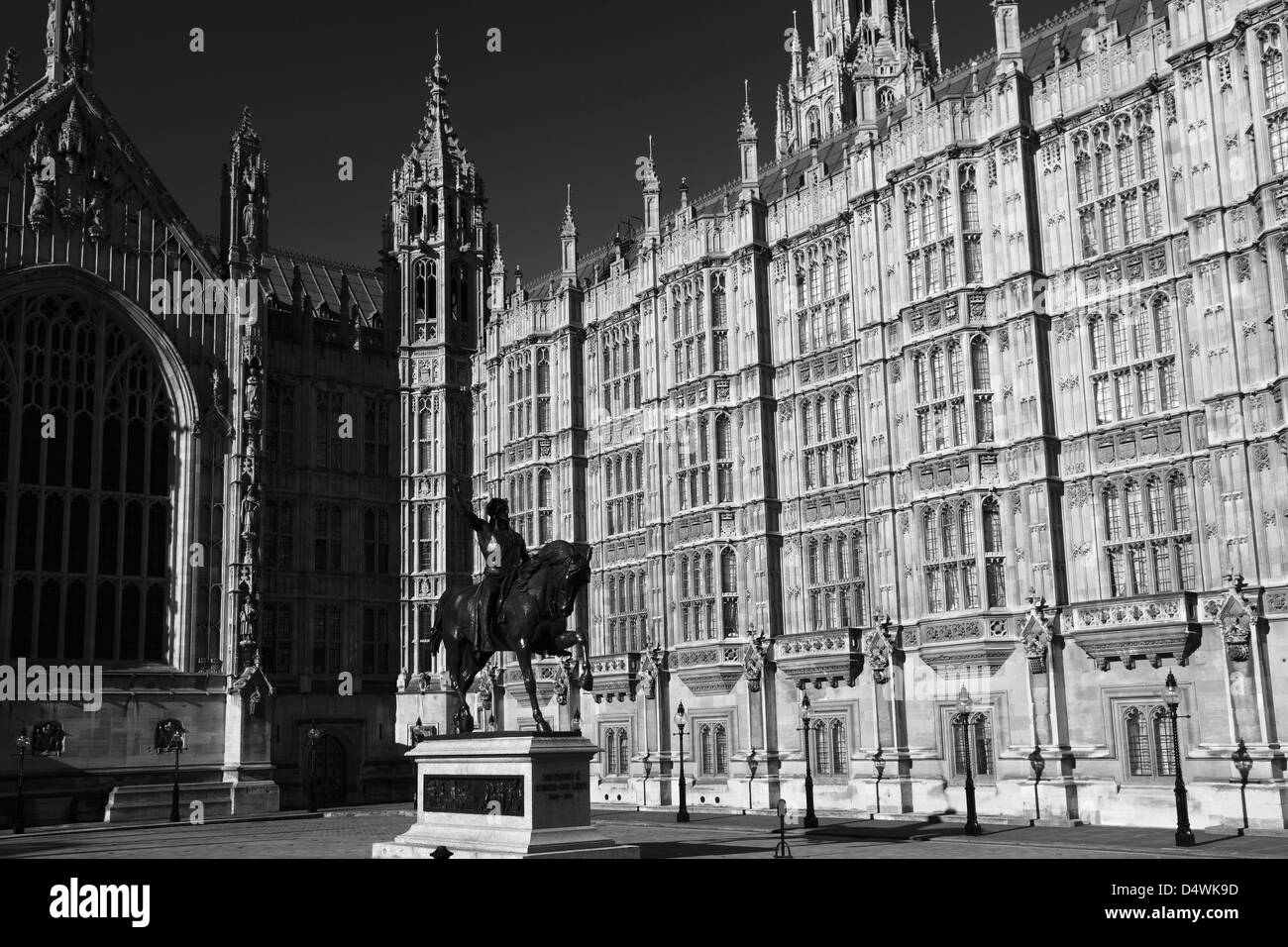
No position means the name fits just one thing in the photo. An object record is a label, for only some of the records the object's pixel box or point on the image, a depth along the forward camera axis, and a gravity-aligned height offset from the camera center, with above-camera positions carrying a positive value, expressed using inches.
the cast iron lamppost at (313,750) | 2401.6 -83.4
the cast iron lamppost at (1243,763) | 1358.3 -87.1
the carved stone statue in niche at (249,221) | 2464.3 +876.0
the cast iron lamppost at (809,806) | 1606.8 -138.6
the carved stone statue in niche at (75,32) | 2330.2 +1165.5
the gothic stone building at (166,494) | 2159.2 +363.9
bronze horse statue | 1008.2 +67.7
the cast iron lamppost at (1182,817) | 1229.1 -127.4
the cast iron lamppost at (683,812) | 1798.7 -158.8
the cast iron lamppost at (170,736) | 2178.9 -45.9
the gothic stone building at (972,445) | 1439.5 +308.7
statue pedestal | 938.1 -75.7
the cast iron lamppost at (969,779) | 1421.0 -102.6
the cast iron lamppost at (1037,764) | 1546.5 -93.0
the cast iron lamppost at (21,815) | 1870.1 -143.0
